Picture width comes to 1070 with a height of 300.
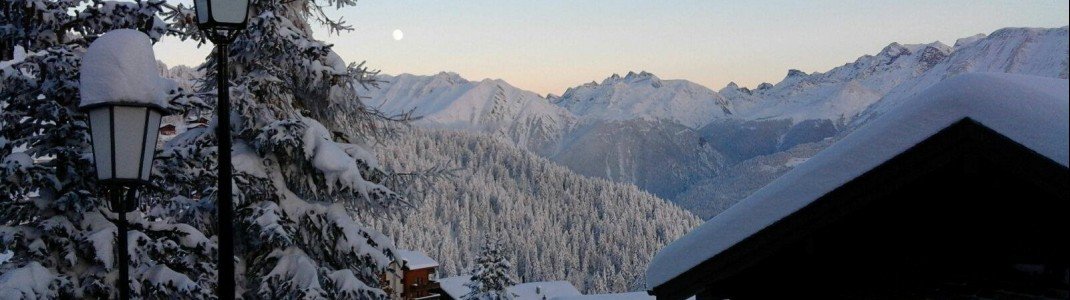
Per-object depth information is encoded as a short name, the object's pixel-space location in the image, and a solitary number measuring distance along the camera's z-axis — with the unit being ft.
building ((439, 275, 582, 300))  191.34
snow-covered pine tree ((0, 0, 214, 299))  29.09
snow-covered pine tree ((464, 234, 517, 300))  120.67
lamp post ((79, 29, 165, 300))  17.90
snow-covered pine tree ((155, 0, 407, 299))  31.81
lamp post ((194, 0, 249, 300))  15.65
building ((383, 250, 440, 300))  170.40
